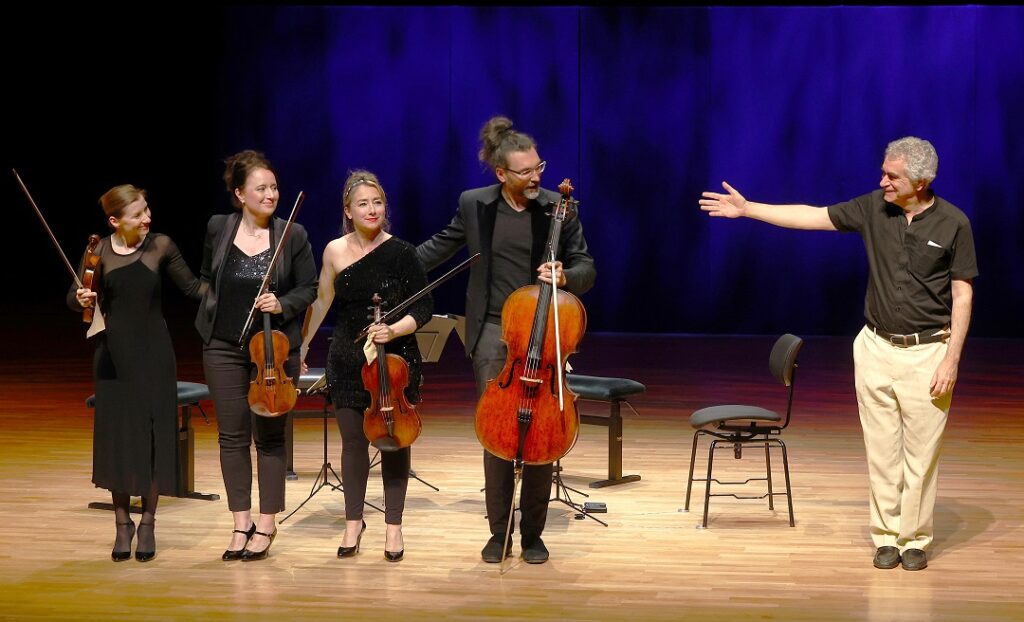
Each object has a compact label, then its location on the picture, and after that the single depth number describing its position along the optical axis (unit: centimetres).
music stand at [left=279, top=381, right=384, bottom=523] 1055
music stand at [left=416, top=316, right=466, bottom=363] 1052
